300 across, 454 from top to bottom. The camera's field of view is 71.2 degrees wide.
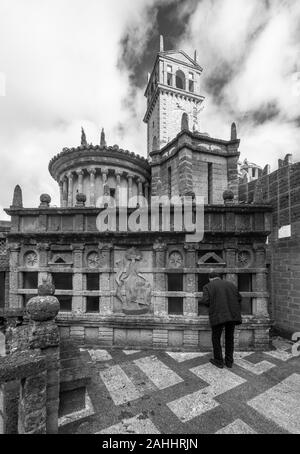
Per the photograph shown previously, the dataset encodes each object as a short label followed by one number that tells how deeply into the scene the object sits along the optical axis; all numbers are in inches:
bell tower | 1008.9
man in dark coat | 192.5
